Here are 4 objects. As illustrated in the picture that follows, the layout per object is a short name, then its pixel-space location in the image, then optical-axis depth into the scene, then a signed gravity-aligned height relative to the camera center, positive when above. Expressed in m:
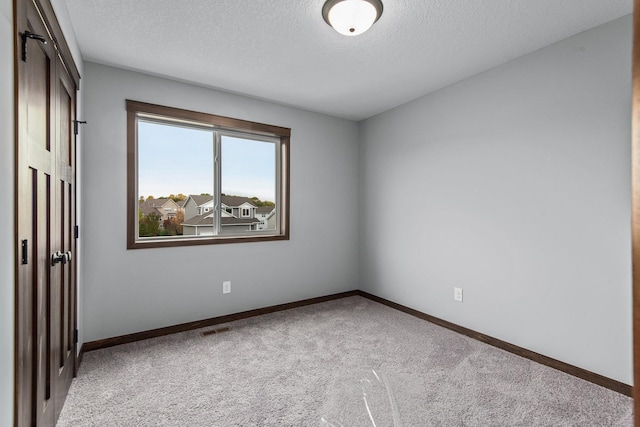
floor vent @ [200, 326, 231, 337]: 3.02 -1.10
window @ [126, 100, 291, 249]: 3.00 +0.43
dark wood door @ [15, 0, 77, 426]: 1.18 -0.01
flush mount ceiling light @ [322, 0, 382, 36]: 1.87 +1.23
